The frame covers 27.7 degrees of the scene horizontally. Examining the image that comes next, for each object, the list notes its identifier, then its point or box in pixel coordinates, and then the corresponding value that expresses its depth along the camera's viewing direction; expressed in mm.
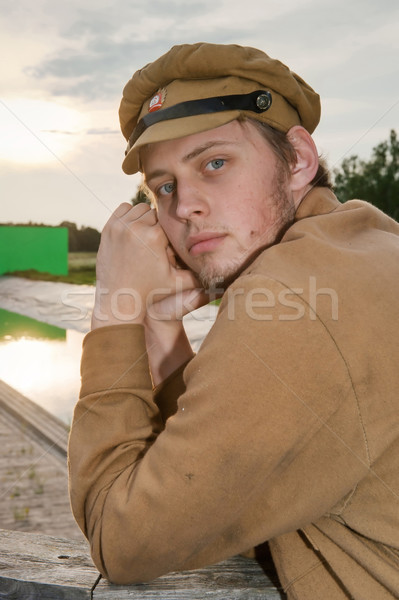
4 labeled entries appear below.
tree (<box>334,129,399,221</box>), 24552
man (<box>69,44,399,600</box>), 568
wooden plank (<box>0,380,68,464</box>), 1783
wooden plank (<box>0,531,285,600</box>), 612
